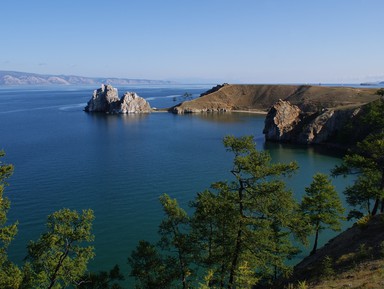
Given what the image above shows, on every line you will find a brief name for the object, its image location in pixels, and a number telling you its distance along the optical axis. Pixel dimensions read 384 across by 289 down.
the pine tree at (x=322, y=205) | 38.44
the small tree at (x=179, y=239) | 25.56
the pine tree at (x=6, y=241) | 21.42
